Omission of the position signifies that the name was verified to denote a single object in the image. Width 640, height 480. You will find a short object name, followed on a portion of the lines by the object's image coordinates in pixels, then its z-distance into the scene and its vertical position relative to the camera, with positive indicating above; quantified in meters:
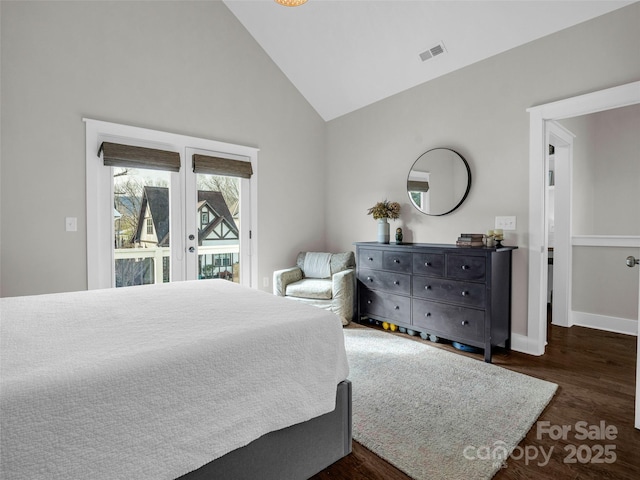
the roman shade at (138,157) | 3.26 +0.77
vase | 3.95 +0.04
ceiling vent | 3.37 +1.78
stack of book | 3.12 -0.05
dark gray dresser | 2.90 -0.51
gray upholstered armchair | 3.83 -0.54
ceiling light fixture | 2.27 +1.51
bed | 0.91 -0.47
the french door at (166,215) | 3.30 +0.23
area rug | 1.69 -1.05
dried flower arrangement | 3.99 +0.28
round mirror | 3.50 +0.55
